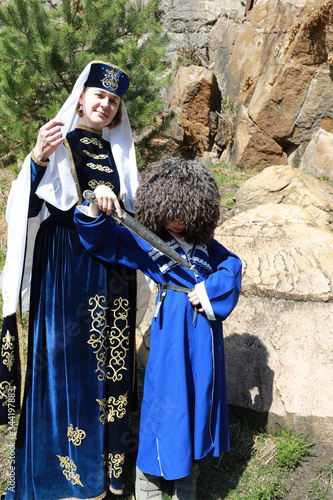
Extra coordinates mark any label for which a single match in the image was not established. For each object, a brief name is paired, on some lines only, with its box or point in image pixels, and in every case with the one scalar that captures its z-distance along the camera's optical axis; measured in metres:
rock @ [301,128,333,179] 5.32
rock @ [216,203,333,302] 2.71
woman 1.90
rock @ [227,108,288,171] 6.26
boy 1.79
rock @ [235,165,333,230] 3.85
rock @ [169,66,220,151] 7.00
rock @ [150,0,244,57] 8.98
